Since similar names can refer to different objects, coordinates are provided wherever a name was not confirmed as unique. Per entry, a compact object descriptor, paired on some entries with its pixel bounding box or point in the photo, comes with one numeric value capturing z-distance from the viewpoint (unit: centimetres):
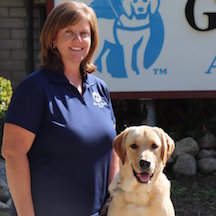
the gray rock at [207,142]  748
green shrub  689
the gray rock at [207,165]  709
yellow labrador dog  328
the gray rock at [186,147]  722
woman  303
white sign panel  728
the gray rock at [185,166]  706
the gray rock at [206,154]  730
